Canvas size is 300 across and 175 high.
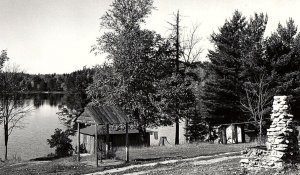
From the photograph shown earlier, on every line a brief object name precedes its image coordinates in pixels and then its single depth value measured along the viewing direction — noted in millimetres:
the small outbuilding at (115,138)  38281
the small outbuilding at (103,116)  21828
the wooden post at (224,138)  32688
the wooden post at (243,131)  36509
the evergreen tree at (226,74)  35188
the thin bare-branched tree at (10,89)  35938
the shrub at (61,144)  35000
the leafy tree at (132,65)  30266
